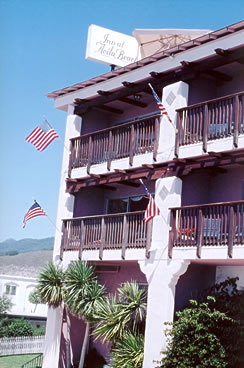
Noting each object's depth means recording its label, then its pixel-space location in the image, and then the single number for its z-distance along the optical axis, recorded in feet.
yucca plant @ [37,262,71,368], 82.46
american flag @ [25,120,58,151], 84.02
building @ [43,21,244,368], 69.31
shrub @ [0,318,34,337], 151.64
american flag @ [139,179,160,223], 69.77
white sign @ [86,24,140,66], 97.30
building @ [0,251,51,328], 211.00
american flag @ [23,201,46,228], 85.76
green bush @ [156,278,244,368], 64.23
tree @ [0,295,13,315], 176.88
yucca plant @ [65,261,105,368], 78.54
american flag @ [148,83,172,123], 71.82
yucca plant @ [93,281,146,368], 72.13
